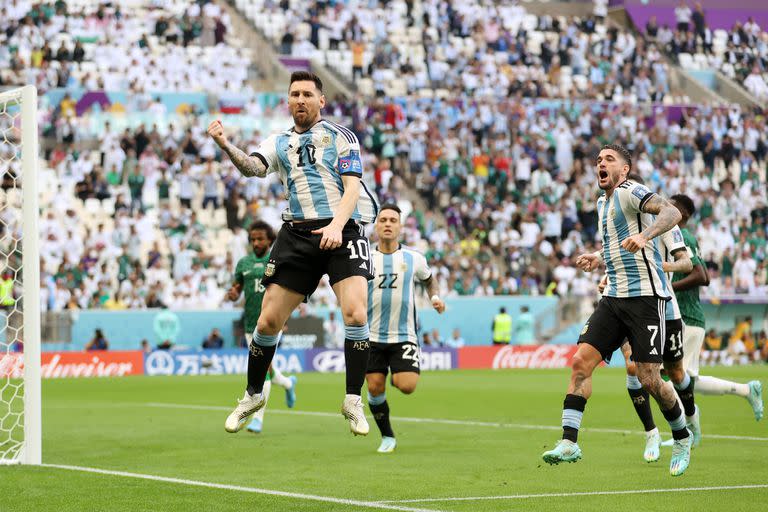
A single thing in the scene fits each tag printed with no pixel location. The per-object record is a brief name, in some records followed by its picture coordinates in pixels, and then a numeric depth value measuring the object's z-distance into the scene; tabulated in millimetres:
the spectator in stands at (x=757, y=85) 47062
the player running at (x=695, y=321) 13255
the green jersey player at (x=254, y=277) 15781
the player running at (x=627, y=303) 10477
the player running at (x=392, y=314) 13508
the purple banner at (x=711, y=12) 50125
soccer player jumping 9531
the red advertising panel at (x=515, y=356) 33781
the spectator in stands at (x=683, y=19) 49750
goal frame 12062
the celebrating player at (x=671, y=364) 11047
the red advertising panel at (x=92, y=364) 29562
